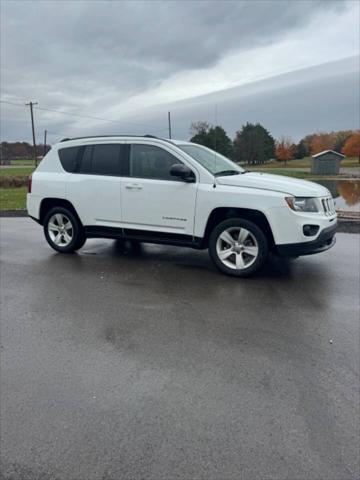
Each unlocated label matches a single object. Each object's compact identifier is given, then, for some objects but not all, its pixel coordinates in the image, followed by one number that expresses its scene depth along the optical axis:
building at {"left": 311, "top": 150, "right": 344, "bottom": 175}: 31.06
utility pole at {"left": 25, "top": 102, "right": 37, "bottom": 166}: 60.59
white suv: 5.15
